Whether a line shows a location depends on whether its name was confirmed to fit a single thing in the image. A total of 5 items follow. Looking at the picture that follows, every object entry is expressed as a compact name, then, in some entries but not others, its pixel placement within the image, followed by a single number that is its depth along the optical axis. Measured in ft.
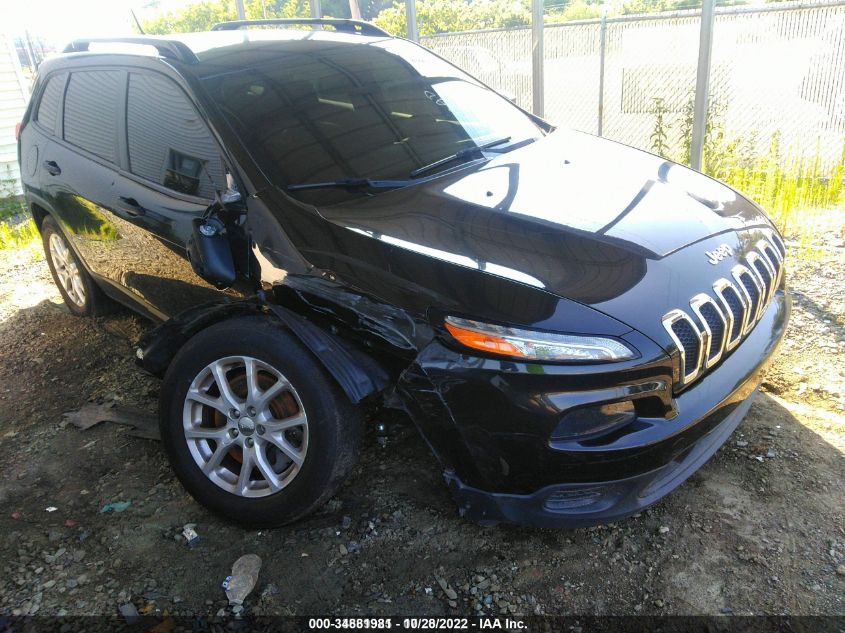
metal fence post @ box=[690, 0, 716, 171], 17.10
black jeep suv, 7.05
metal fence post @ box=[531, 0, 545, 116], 19.01
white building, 37.96
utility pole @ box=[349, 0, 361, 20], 25.14
